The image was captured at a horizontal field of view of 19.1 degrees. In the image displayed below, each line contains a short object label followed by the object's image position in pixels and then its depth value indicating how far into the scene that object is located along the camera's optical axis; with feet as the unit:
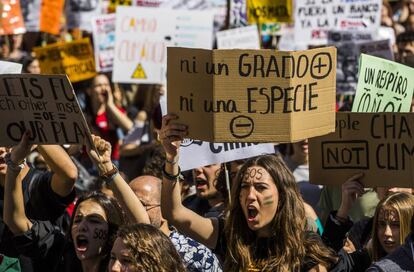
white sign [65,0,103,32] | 42.98
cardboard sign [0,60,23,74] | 21.86
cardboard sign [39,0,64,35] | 41.50
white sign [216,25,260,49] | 37.40
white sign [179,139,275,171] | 22.15
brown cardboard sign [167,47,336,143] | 18.97
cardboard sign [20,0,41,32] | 42.60
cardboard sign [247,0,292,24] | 39.50
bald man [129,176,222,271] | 18.63
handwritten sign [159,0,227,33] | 40.92
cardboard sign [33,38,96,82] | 38.17
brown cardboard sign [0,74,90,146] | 19.10
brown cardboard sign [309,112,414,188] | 19.88
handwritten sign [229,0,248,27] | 40.88
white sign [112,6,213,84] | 37.37
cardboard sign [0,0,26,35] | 39.32
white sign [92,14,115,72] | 39.83
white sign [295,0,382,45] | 38.58
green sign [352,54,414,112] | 22.57
